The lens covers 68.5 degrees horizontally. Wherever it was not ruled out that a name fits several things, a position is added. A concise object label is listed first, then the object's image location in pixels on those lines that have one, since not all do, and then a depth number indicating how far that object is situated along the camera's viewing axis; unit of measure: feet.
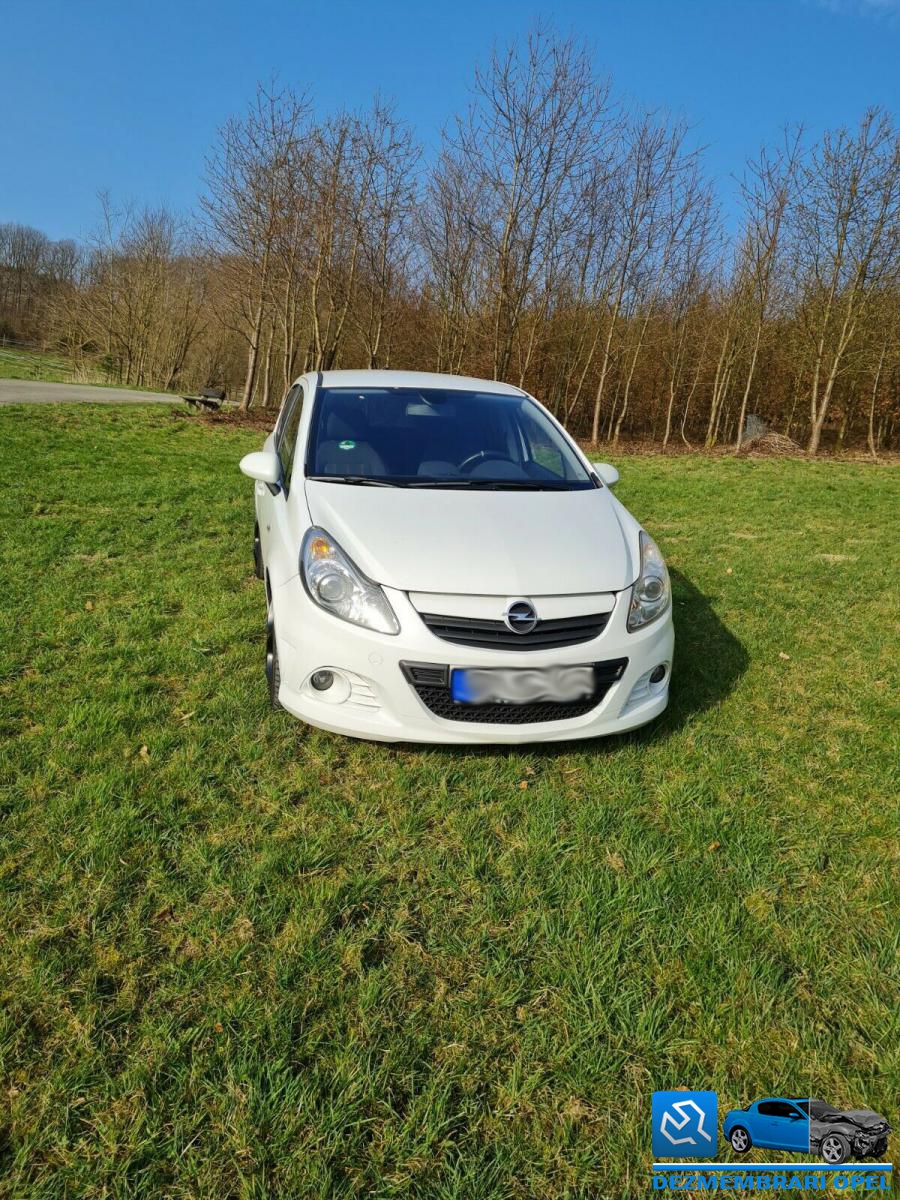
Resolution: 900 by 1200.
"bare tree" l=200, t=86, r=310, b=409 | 51.67
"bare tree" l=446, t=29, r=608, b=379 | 50.96
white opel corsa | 8.42
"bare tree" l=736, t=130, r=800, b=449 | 60.64
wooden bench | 57.93
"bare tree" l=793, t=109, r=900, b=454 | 58.95
